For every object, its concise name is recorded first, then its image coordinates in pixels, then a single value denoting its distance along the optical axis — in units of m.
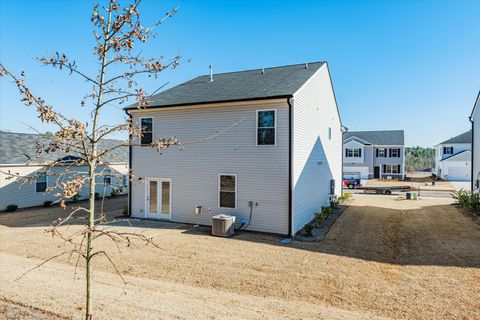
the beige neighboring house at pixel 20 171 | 18.11
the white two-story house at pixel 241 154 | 12.25
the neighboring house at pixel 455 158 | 43.12
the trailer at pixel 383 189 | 27.95
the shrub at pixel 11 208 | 17.80
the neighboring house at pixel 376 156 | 44.19
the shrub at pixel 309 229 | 12.19
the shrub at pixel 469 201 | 16.72
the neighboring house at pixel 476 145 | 19.52
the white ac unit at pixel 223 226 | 11.95
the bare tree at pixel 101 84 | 3.34
